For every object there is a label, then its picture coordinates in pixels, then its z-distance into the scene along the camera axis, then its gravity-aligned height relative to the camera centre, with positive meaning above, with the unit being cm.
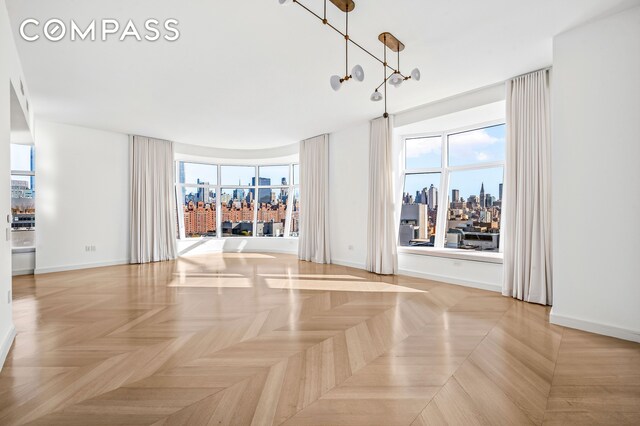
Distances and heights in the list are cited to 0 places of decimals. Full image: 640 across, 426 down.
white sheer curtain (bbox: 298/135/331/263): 667 +24
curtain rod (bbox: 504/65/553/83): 364 +163
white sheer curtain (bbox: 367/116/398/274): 539 +10
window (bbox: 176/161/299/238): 834 +29
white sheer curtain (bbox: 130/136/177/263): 659 +24
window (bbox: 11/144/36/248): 546 +29
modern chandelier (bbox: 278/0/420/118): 249 +161
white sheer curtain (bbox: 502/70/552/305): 362 +22
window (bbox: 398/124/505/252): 482 +35
